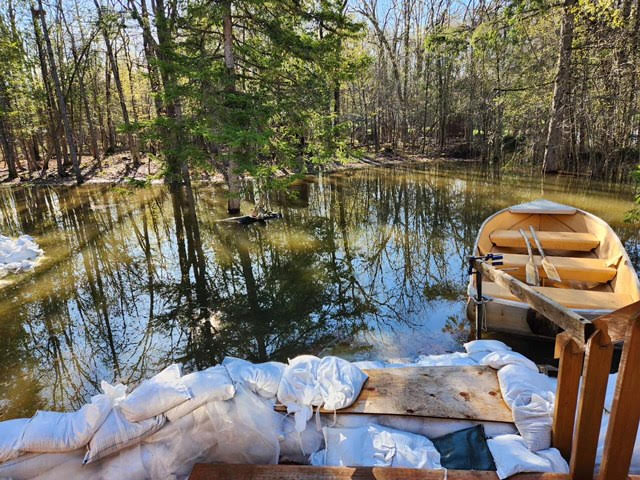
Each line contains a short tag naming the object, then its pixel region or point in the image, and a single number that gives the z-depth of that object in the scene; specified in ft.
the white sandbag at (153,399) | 7.78
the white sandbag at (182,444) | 7.63
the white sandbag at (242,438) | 8.02
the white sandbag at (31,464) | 7.15
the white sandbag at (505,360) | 9.93
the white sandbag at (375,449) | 7.60
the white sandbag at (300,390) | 8.53
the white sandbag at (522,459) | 6.84
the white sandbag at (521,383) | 8.62
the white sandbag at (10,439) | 7.16
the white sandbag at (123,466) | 7.43
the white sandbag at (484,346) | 11.21
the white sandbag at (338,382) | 8.89
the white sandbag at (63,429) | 7.24
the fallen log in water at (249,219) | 35.41
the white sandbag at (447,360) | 10.93
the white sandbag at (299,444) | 8.34
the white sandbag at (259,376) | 9.27
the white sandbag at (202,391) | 7.98
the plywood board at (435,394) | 8.64
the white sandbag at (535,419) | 7.42
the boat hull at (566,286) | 13.60
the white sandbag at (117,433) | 7.37
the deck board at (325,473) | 6.85
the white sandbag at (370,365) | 11.19
